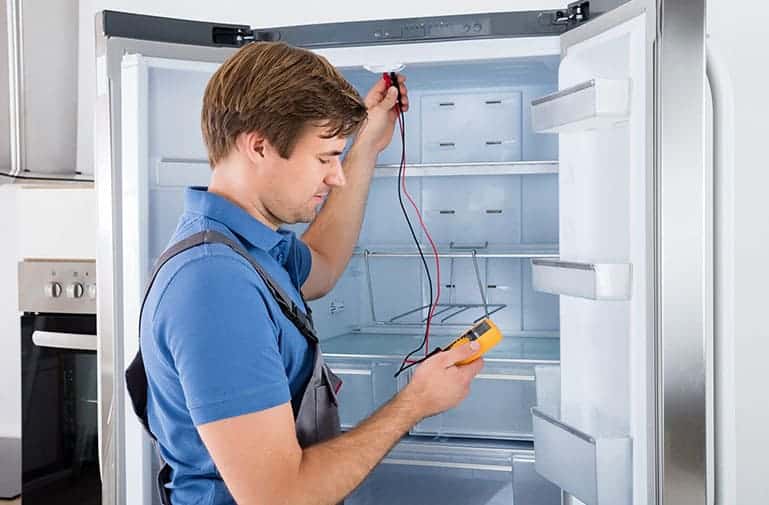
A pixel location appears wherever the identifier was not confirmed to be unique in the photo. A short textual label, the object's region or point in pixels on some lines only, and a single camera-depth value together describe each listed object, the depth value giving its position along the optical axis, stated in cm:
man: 108
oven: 243
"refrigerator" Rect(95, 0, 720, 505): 124
